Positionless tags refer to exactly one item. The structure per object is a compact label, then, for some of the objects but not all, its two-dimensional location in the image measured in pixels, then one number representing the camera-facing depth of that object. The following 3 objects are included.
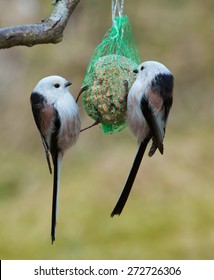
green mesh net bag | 6.17
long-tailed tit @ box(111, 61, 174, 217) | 5.99
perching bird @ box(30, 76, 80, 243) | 6.11
